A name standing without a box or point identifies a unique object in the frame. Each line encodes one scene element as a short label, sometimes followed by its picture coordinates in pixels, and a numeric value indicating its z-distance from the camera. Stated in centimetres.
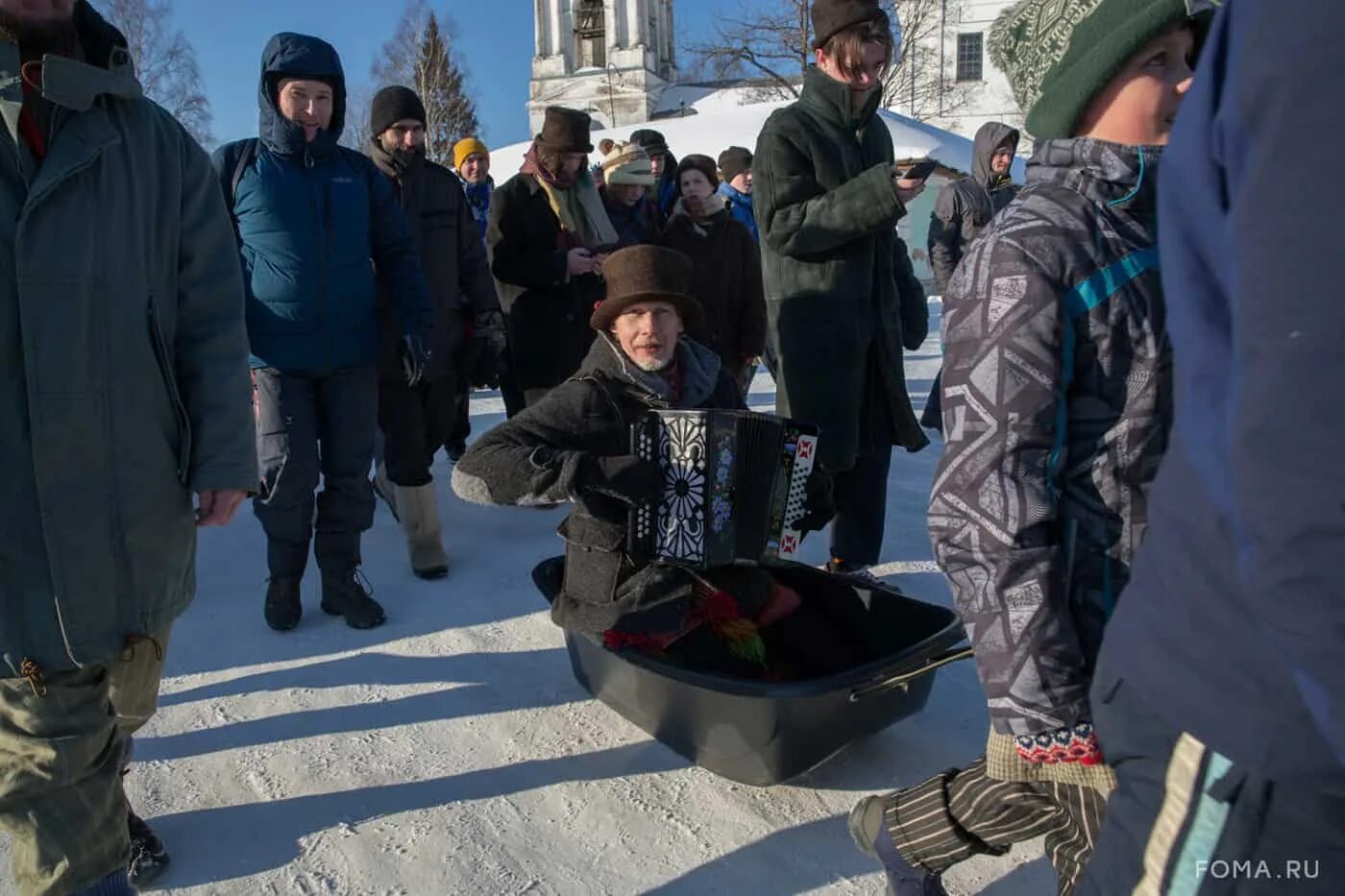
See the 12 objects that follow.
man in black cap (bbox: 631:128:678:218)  649
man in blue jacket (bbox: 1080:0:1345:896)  75
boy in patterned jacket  145
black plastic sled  230
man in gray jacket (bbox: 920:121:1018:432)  661
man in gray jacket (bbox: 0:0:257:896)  168
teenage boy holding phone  326
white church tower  4175
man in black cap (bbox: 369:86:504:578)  405
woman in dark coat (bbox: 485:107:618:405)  432
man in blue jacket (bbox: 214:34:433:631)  330
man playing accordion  259
